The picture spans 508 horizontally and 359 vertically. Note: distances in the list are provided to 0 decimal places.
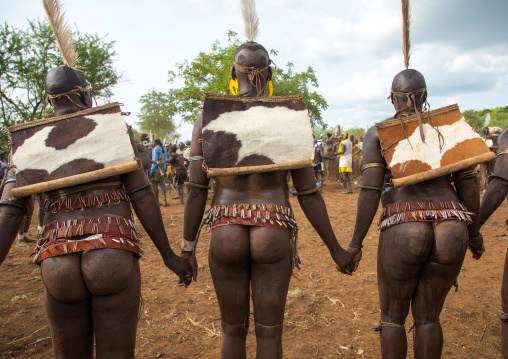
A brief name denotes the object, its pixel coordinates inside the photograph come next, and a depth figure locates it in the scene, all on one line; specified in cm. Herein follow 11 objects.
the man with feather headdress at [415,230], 248
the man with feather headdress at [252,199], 224
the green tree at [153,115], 5459
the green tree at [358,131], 2838
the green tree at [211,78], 1903
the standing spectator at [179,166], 1215
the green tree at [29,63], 1484
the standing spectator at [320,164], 1388
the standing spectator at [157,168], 1134
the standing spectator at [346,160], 1324
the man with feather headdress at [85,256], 194
